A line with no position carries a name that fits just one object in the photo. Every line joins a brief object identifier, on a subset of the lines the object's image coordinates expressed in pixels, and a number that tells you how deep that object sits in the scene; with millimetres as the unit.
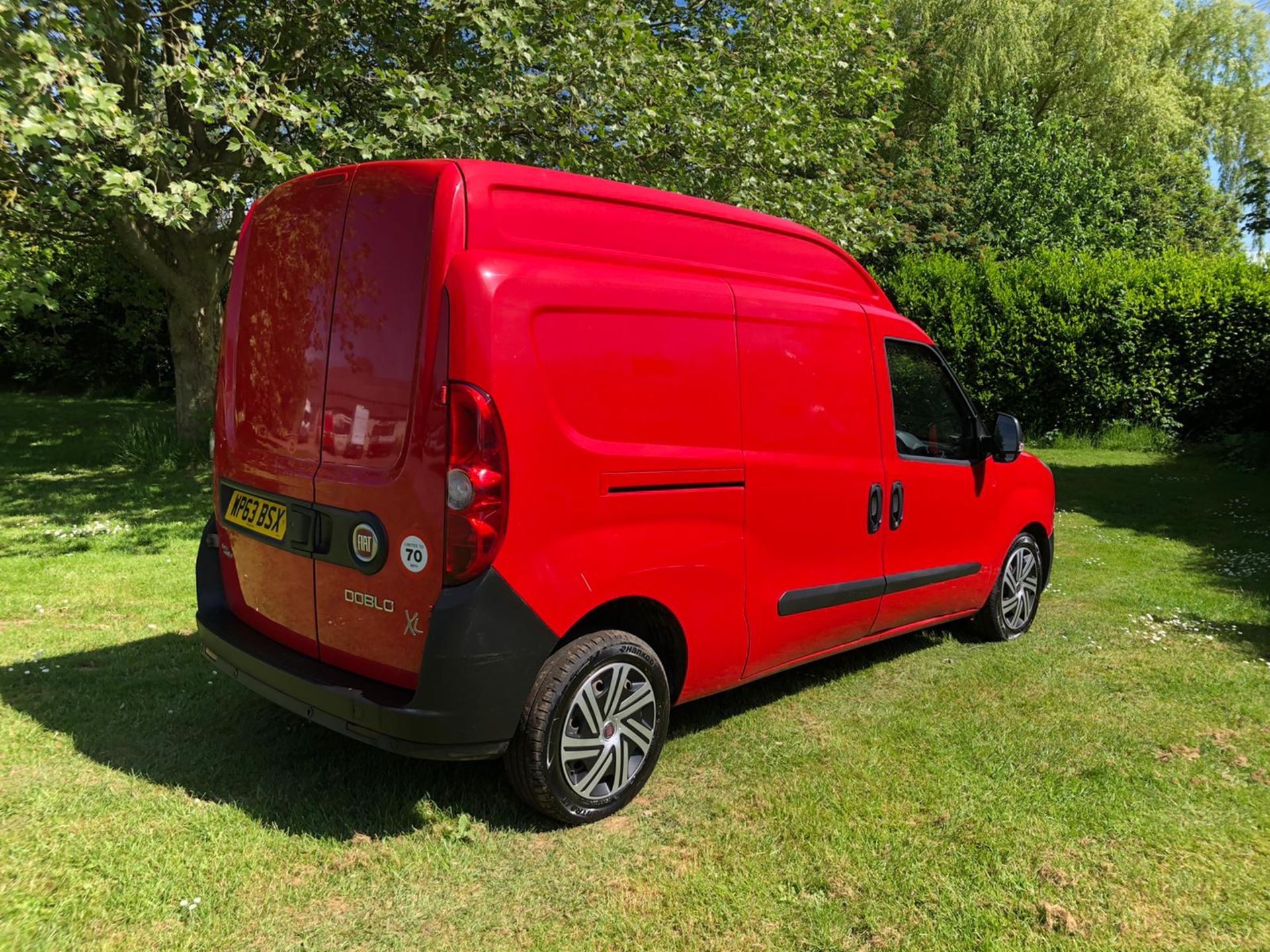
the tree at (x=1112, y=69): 20266
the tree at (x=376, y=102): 6789
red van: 2830
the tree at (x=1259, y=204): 11945
